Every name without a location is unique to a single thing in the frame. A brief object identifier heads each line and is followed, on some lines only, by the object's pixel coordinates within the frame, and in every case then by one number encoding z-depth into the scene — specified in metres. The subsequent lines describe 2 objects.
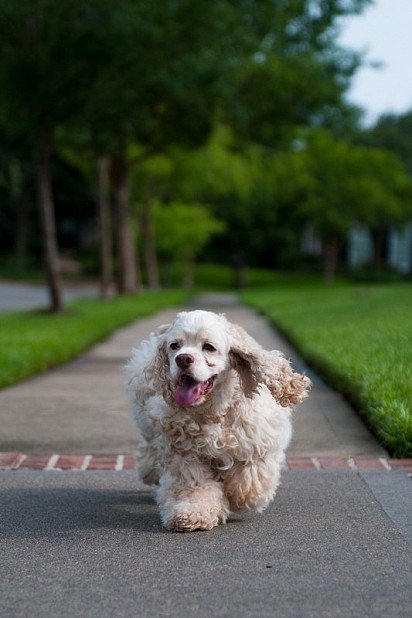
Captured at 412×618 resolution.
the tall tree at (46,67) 18.52
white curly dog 4.95
